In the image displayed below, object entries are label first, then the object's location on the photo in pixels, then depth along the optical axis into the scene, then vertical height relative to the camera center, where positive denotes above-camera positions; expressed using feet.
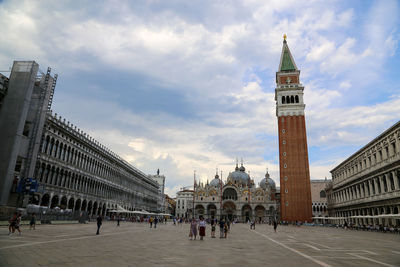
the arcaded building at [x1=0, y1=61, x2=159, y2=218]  98.73 +21.57
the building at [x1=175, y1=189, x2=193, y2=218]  420.77 +13.24
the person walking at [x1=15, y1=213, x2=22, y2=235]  50.49 -3.62
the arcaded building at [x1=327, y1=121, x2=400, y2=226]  109.18 +17.40
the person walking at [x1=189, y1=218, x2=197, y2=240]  59.72 -3.76
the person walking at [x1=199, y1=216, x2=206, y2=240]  58.80 -4.08
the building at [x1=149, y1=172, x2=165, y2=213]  326.03 +18.65
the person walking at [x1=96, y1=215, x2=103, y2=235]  62.60 -3.54
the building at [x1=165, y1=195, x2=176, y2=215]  413.32 +4.11
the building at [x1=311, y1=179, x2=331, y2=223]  279.49 +17.09
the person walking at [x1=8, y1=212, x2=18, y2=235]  49.35 -3.62
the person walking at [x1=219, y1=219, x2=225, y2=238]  67.87 -3.75
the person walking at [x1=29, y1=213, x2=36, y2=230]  64.48 -4.33
